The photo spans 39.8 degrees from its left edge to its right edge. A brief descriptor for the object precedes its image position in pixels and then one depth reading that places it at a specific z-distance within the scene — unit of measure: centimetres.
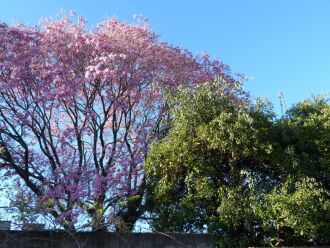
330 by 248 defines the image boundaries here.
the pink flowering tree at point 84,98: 1183
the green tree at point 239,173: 850
